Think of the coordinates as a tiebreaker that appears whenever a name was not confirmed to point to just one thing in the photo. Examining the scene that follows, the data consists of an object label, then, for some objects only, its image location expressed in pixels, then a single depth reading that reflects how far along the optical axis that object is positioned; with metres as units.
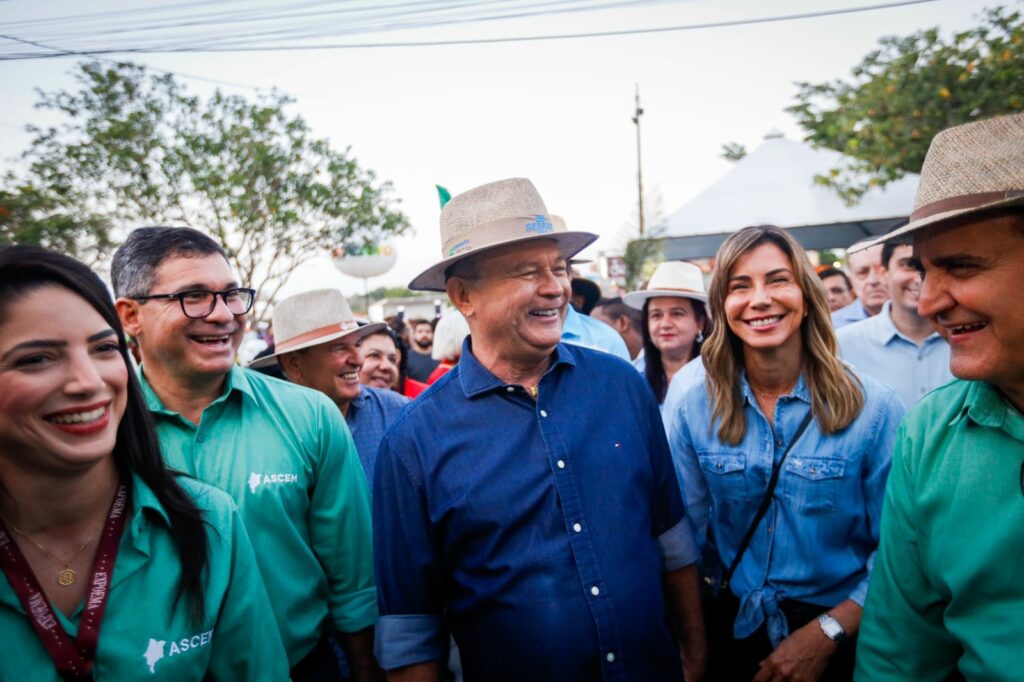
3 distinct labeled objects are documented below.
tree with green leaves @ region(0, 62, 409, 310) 16.23
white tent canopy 11.16
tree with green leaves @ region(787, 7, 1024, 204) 12.37
